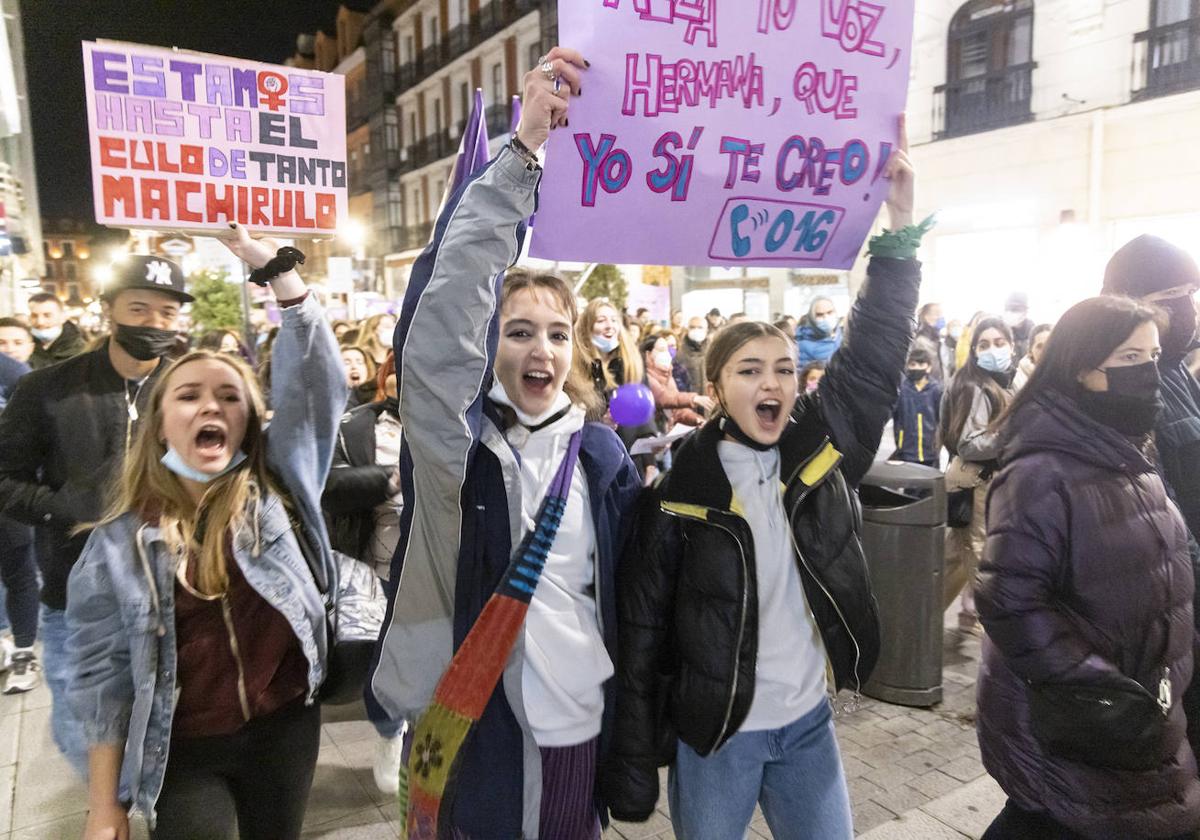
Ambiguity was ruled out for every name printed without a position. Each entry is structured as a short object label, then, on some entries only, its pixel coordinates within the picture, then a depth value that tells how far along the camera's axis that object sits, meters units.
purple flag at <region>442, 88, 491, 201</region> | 1.86
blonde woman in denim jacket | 2.00
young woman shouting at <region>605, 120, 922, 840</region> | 2.04
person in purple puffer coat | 2.04
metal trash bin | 4.27
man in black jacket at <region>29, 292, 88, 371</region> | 7.07
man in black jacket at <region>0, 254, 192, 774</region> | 3.24
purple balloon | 5.64
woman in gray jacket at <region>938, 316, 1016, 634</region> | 5.20
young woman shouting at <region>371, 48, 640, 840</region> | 1.71
